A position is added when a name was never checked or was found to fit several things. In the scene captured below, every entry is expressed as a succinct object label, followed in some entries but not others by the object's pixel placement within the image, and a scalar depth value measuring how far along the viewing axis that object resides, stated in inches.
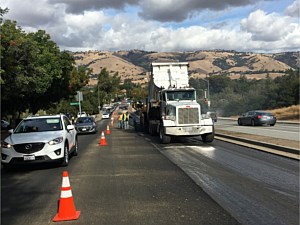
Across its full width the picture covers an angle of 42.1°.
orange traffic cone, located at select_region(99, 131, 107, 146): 742.2
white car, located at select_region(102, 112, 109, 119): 3107.8
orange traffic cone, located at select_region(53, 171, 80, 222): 241.3
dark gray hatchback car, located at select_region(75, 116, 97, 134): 1137.4
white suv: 430.0
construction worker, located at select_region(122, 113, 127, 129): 1380.9
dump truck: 695.1
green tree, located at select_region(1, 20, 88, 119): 774.8
